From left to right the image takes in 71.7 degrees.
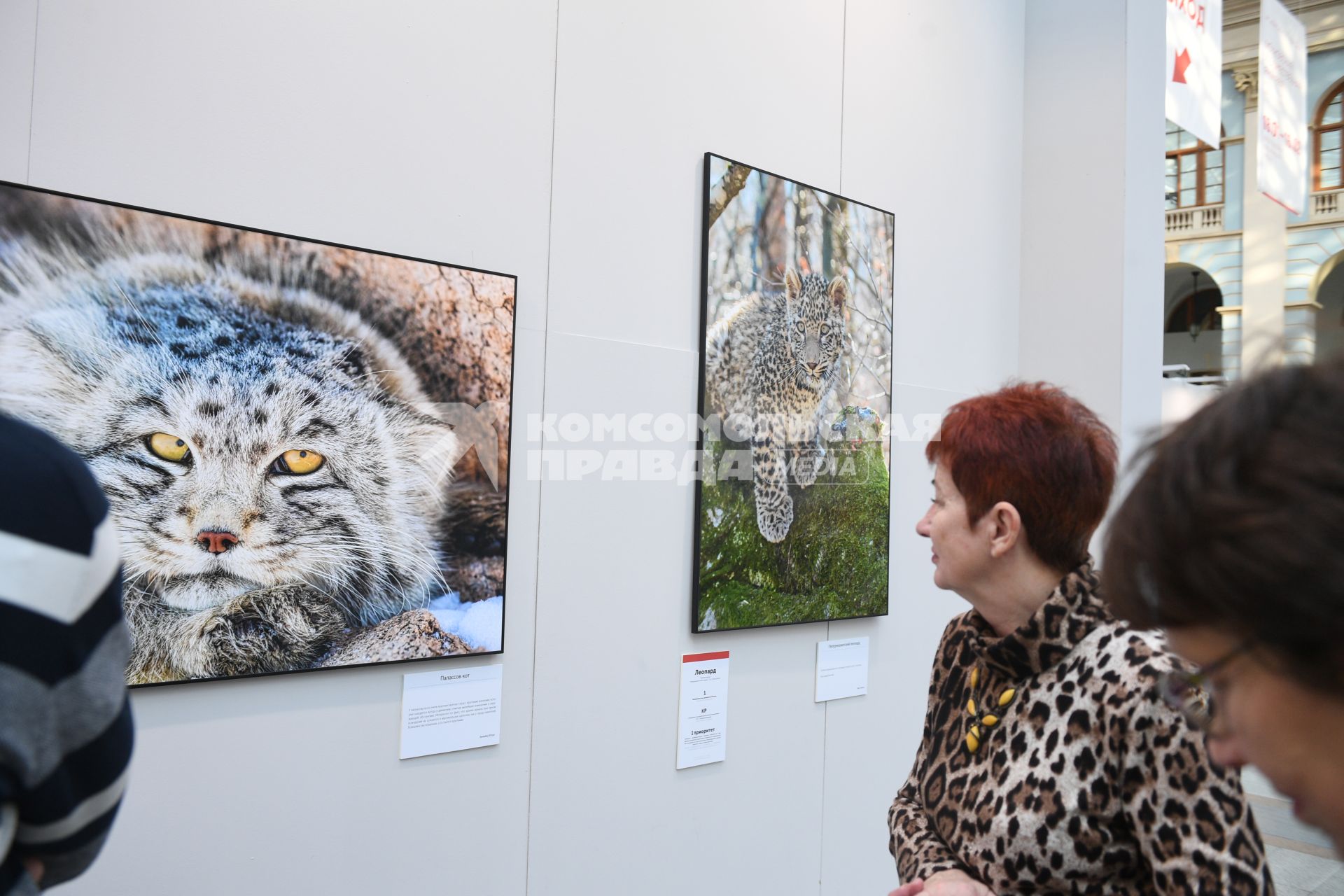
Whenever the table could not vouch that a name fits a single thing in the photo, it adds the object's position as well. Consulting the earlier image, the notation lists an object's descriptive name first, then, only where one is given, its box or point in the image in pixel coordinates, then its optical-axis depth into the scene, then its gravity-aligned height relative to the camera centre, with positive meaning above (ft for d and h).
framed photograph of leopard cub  10.80 +0.85
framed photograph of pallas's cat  6.69 +0.28
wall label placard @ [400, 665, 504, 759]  8.33 -2.28
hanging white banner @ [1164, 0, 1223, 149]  15.10 +7.05
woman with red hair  4.66 -1.35
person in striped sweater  2.78 -0.65
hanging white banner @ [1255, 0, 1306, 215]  19.86 +8.53
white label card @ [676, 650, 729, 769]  10.51 -2.76
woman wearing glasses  2.00 -0.18
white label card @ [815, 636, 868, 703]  12.00 -2.56
